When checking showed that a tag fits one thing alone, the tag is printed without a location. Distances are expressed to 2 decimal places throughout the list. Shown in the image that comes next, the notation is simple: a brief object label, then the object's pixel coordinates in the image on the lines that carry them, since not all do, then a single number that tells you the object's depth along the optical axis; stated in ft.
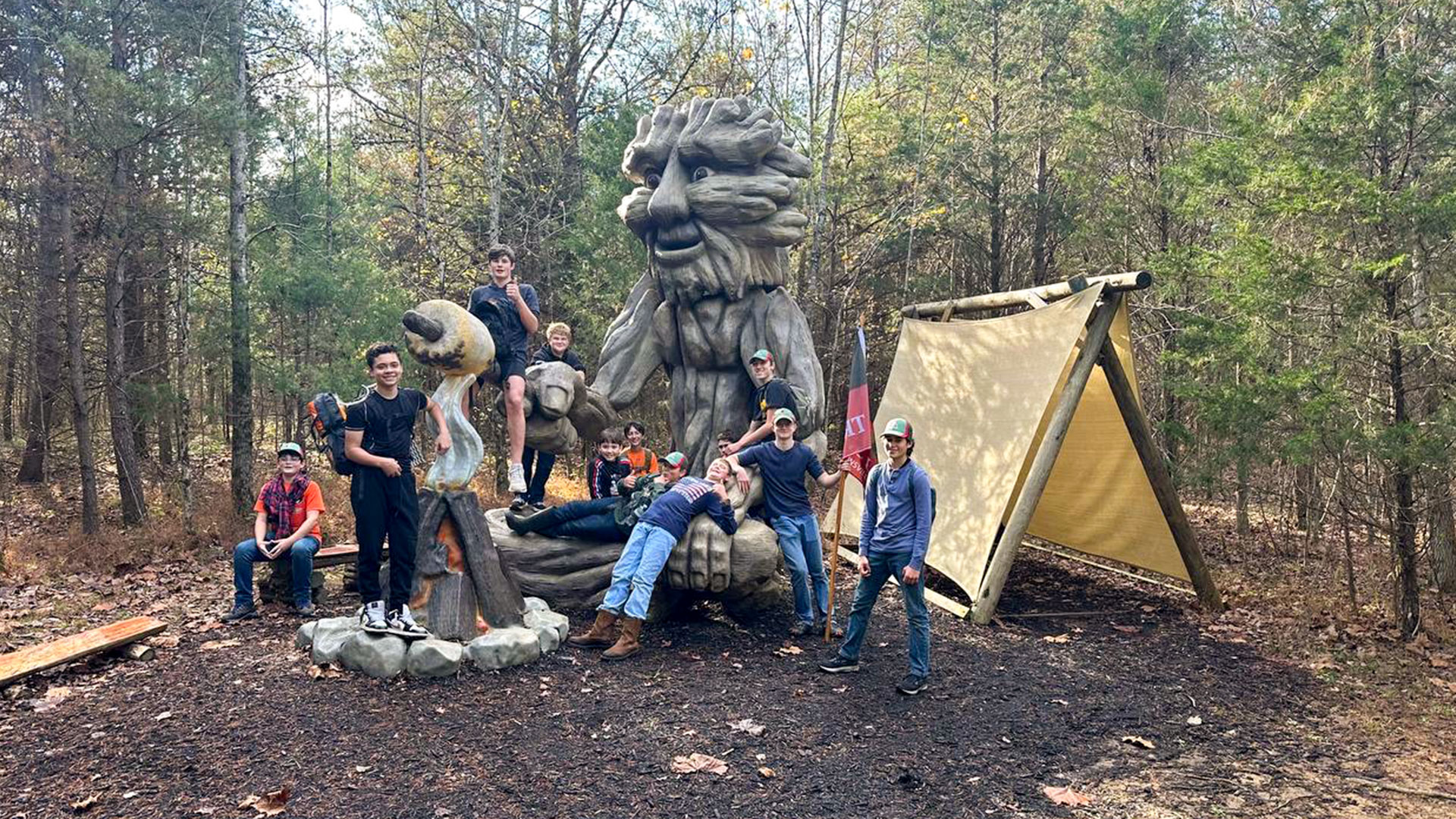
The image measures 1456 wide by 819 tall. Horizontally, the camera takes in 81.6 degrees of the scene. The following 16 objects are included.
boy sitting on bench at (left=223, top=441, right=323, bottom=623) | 15.80
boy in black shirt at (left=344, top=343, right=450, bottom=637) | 13.26
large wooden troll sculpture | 14.97
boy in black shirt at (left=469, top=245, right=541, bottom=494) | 14.78
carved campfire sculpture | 12.67
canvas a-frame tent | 16.97
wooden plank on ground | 12.17
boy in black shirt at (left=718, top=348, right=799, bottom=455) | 14.88
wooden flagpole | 14.60
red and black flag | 14.34
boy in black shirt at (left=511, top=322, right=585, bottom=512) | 16.19
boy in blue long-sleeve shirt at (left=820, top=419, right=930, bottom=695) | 12.78
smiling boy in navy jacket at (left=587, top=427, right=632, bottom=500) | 16.44
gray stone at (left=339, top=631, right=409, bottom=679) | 12.18
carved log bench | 16.49
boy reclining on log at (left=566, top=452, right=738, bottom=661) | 13.39
